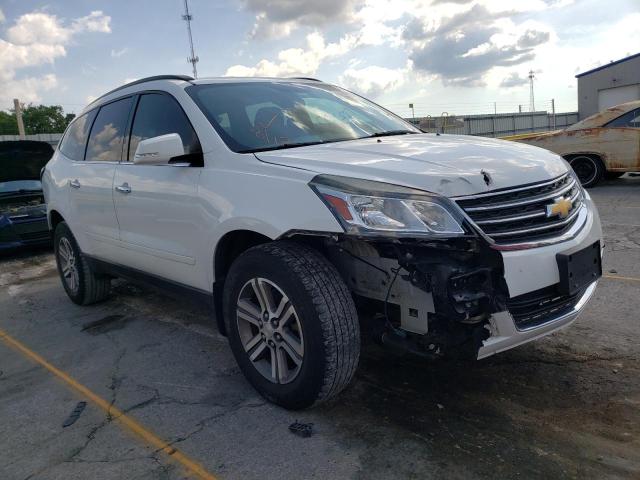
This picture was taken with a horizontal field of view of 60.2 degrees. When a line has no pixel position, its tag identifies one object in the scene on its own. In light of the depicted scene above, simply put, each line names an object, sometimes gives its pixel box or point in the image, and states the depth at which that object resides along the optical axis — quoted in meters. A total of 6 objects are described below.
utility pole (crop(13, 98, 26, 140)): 25.52
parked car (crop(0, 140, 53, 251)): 8.25
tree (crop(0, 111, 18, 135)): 67.84
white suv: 2.49
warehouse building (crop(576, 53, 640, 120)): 31.55
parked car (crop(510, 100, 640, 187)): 10.05
